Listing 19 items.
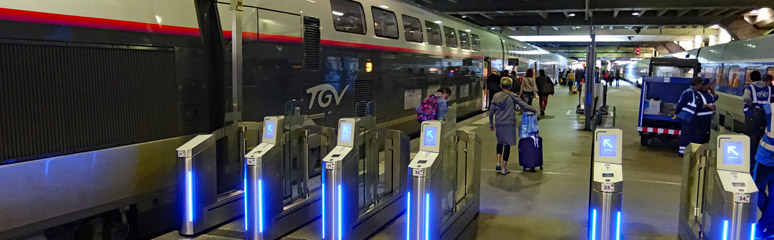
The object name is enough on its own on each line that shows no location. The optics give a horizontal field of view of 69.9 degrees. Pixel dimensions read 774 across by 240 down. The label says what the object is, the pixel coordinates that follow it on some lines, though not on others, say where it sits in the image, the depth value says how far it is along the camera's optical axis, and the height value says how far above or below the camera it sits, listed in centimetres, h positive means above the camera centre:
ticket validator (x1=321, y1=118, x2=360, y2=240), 485 -96
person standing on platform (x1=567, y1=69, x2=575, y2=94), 3247 -49
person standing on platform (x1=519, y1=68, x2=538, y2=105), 1616 -49
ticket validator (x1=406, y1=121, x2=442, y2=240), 436 -98
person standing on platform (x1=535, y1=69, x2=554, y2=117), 1723 -52
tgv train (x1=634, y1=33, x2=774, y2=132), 1404 +20
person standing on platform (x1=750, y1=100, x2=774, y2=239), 493 -94
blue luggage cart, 1074 -70
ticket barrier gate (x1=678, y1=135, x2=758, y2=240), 384 -86
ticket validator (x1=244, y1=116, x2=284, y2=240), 516 -104
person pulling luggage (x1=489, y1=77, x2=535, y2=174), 789 -60
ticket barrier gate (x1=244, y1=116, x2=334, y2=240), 521 -114
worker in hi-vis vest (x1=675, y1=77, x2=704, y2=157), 940 -58
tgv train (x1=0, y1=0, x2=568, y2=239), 446 -24
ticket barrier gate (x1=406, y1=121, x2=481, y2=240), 439 -105
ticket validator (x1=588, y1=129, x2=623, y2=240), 383 -90
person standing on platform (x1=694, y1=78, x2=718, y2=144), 941 -69
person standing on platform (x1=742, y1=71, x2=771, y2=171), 638 -48
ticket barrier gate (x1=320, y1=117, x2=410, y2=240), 492 -113
